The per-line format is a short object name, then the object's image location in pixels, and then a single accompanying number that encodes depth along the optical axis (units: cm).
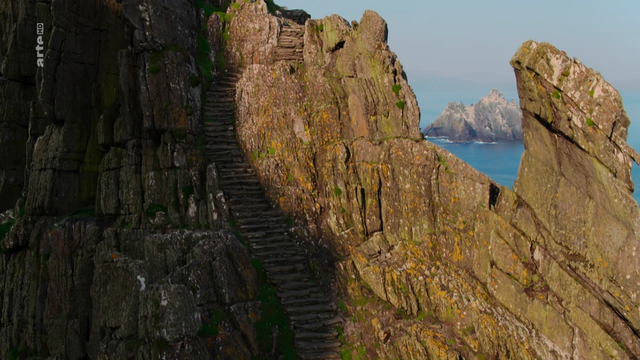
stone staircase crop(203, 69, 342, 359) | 2341
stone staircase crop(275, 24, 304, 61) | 3266
